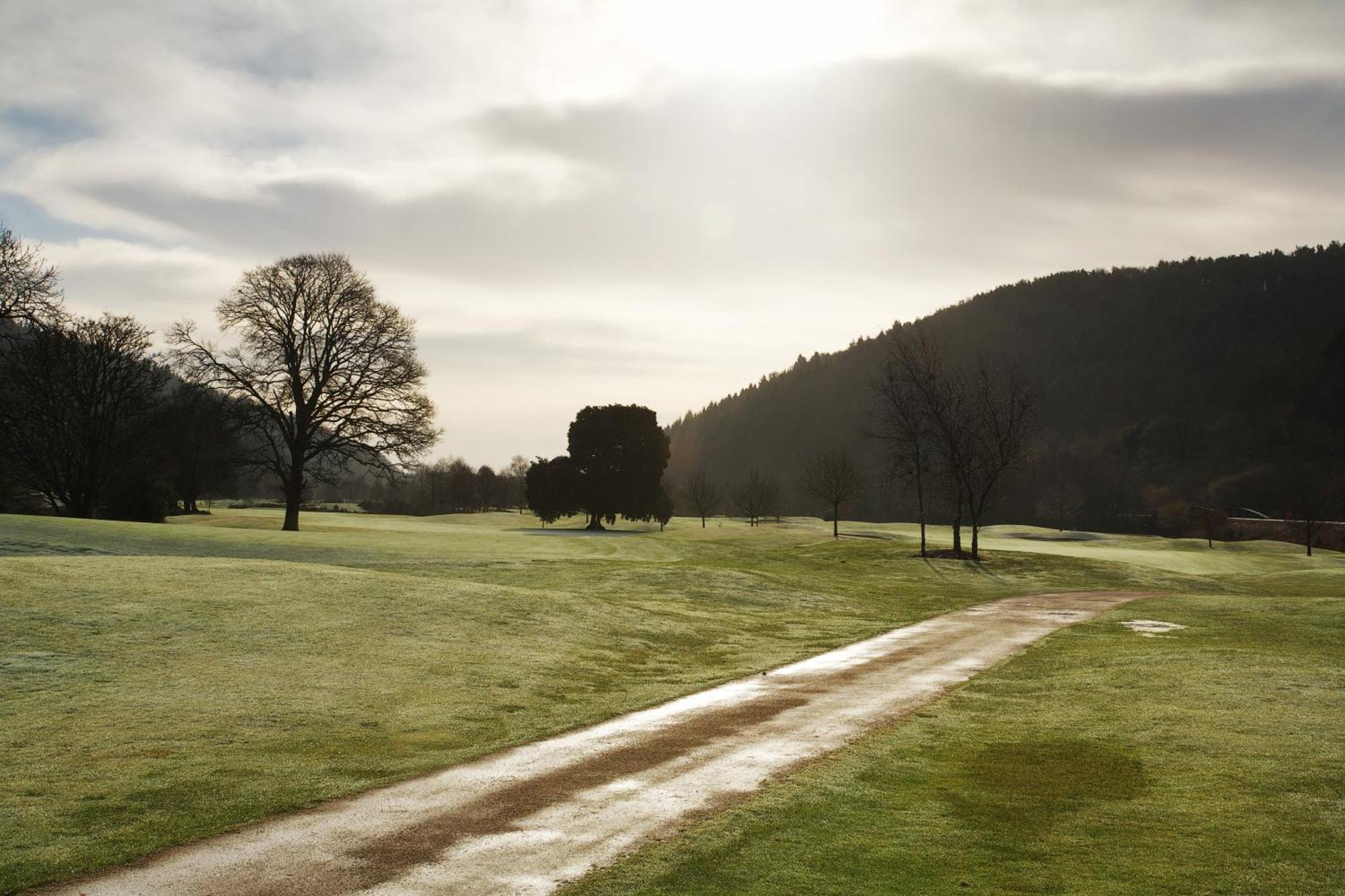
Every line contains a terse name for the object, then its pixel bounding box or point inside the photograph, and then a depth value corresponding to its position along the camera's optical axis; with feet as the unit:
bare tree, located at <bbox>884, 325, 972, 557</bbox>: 182.91
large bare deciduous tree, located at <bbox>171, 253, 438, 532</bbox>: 157.69
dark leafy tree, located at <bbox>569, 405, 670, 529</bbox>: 266.16
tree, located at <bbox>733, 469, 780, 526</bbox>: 343.87
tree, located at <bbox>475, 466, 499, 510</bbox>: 467.52
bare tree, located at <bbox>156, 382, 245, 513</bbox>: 155.63
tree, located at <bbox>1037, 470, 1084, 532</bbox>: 419.95
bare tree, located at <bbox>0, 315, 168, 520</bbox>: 172.35
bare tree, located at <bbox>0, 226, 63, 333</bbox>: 130.11
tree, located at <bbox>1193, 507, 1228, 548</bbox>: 268.89
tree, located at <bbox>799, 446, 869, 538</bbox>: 259.60
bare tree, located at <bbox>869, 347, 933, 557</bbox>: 186.70
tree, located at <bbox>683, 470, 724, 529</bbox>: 357.00
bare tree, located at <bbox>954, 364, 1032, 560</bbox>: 174.81
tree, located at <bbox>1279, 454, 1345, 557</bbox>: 231.09
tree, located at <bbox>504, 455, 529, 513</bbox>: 527.81
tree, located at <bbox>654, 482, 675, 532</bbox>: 300.50
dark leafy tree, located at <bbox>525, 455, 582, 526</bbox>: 267.59
